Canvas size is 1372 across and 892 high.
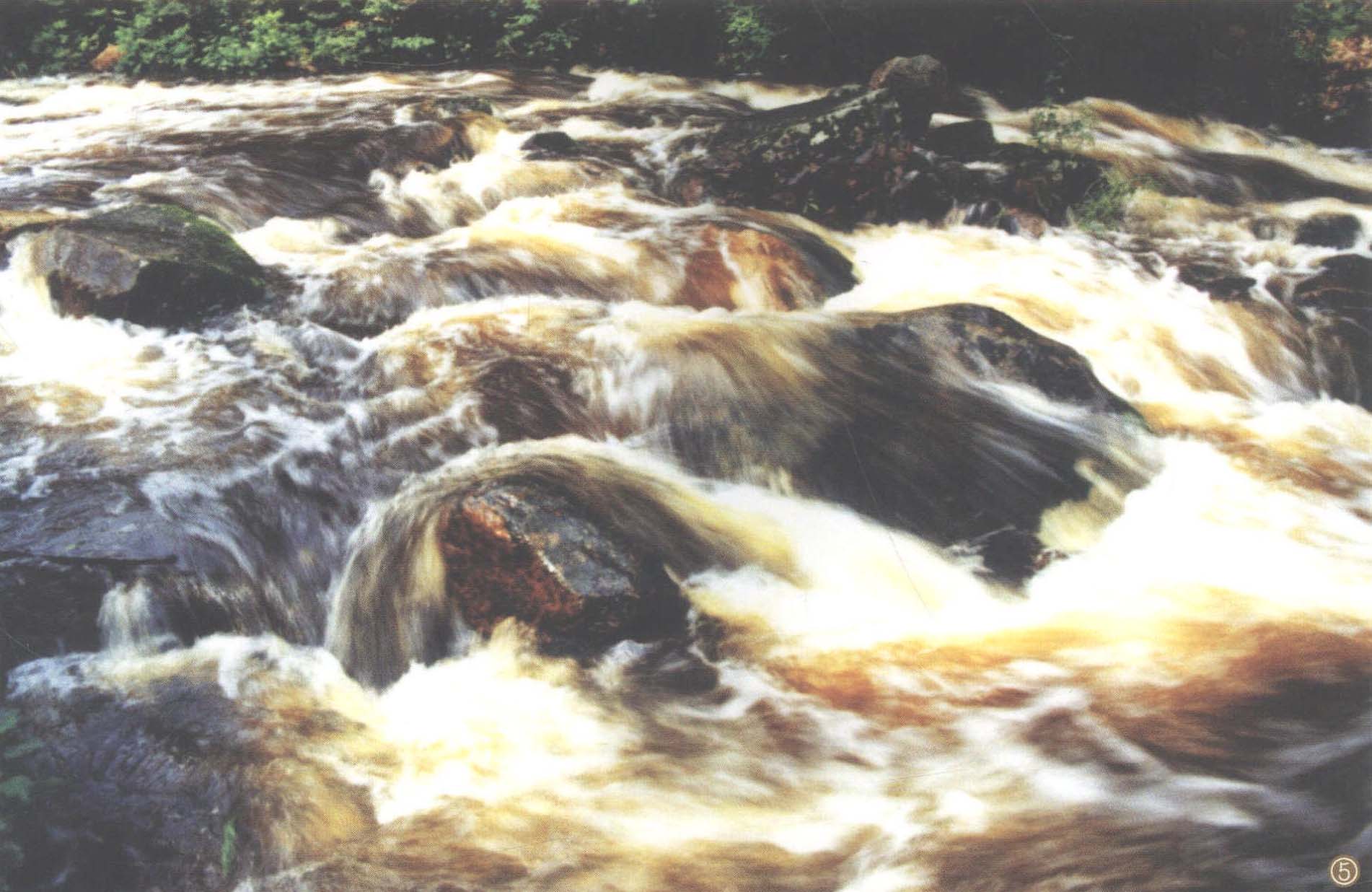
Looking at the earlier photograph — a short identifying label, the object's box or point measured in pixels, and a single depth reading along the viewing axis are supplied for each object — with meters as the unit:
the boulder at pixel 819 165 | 7.66
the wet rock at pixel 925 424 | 4.72
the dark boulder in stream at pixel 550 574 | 3.83
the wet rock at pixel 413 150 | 7.82
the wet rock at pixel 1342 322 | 6.50
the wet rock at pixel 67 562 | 3.71
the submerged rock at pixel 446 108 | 8.80
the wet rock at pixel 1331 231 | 7.82
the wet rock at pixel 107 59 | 11.33
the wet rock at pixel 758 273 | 6.43
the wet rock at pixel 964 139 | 8.59
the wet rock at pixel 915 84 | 8.66
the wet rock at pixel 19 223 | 5.79
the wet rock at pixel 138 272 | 5.45
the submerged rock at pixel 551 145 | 8.14
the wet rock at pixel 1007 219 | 7.87
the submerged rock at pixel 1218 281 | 7.14
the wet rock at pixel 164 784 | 3.09
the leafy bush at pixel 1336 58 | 9.89
